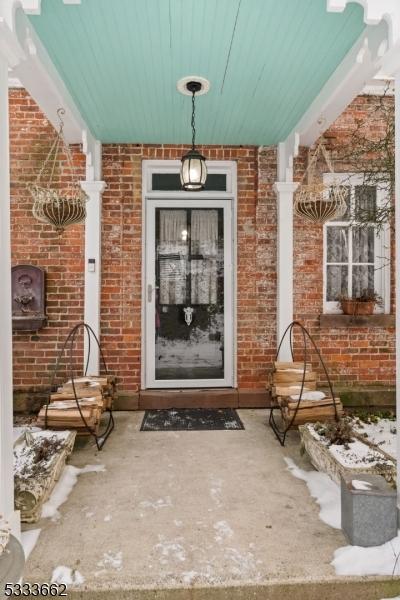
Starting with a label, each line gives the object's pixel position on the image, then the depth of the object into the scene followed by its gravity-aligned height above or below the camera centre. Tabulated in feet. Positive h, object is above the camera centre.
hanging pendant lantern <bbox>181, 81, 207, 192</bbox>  12.94 +3.86
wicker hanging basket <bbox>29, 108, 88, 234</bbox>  12.58 +2.66
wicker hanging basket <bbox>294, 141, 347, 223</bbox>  12.94 +2.88
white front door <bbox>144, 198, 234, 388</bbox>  17.06 +0.26
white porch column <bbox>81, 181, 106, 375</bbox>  15.97 +1.33
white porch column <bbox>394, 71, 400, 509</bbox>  7.95 +1.75
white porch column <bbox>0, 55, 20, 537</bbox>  7.32 -0.66
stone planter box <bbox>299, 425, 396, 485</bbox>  9.08 -3.68
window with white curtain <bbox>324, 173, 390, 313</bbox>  16.92 +1.39
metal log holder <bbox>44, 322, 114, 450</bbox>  11.54 -3.77
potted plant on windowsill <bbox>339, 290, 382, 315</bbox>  16.33 -0.25
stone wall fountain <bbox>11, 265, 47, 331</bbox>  15.80 +0.26
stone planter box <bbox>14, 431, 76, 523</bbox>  8.17 -3.88
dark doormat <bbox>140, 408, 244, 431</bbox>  14.20 -4.35
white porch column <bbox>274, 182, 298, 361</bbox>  16.35 +1.45
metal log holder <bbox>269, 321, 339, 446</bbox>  12.13 -4.01
